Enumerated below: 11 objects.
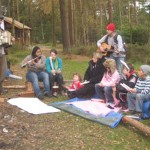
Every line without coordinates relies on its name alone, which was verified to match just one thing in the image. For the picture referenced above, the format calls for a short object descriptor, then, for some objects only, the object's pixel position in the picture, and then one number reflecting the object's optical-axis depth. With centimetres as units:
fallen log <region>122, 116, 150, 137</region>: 396
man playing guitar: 573
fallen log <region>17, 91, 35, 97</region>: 560
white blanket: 473
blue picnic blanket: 427
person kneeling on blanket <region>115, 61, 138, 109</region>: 499
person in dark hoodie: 559
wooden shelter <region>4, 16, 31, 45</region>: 2700
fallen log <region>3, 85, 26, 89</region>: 622
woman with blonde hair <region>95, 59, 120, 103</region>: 518
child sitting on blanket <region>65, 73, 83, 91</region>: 578
